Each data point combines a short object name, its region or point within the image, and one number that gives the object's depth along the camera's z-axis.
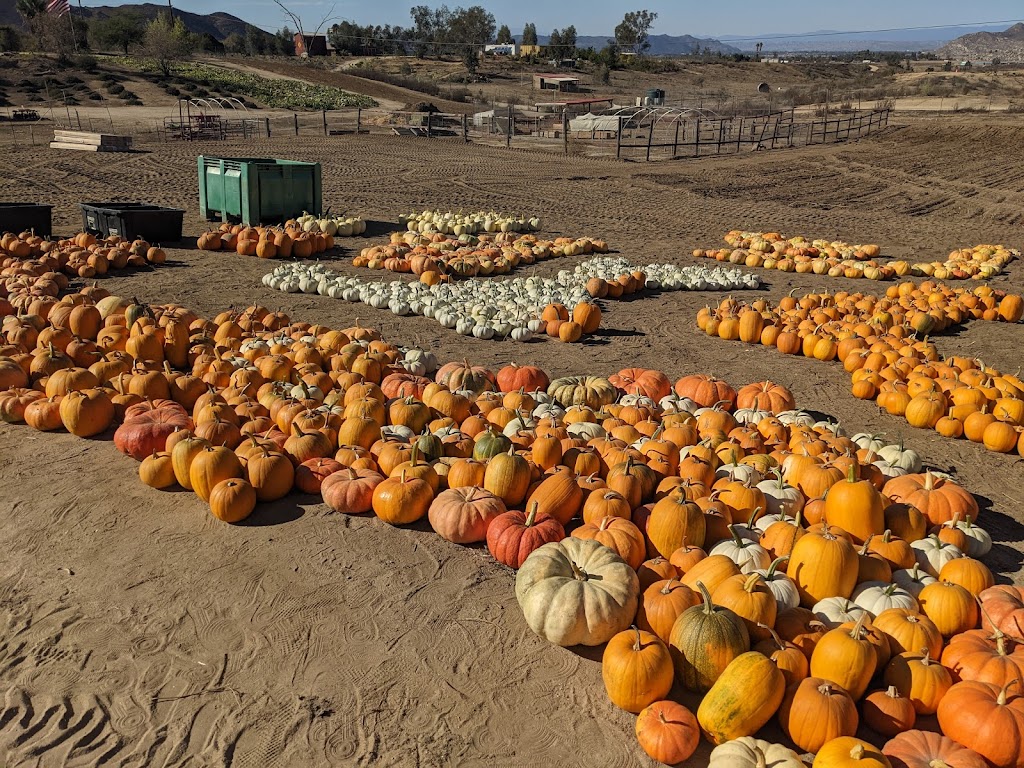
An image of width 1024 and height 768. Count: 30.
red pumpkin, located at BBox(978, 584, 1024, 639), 3.79
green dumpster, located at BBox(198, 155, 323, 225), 15.48
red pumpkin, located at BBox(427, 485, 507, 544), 4.79
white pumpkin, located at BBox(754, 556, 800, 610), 3.94
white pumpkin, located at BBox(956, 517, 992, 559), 4.74
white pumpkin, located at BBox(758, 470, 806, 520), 4.87
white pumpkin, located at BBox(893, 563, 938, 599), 4.15
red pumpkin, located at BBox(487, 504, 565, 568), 4.55
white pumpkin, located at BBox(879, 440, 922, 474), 5.72
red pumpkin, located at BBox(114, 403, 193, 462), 5.75
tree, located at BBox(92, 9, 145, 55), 70.94
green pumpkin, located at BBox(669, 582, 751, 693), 3.55
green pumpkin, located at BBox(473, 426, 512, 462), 5.48
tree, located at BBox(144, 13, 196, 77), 54.88
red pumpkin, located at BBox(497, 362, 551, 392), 7.22
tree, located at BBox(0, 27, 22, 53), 59.78
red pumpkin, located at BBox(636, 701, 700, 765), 3.32
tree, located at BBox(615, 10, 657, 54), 114.25
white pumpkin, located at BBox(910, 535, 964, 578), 4.44
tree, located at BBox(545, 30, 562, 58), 94.81
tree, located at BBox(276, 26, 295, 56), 89.69
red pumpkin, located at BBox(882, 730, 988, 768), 3.05
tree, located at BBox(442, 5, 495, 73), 108.81
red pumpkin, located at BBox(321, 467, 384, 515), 5.10
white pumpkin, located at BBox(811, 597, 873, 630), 3.82
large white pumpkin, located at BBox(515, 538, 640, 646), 3.88
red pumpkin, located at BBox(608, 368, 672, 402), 7.07
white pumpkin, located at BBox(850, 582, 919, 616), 3.95
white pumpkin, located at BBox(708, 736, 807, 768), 3.07
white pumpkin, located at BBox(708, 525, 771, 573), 4.21
